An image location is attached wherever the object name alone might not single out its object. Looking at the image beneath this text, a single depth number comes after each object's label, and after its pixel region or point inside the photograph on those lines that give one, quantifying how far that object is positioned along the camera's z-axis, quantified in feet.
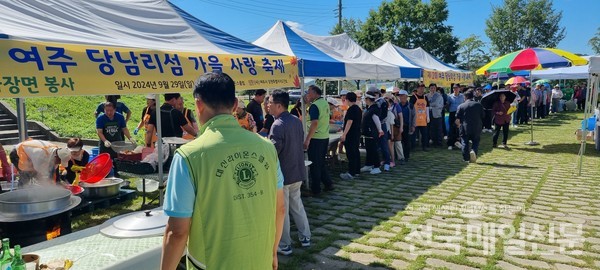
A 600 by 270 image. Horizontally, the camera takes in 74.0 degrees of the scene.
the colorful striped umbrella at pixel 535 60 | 31.94
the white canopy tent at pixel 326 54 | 21.98
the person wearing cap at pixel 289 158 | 13.73
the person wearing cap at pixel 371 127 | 25.61
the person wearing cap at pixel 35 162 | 11.62
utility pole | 129.35
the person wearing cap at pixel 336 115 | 32.68
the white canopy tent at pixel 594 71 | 23.69
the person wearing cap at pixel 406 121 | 30.96
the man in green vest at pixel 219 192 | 5.39
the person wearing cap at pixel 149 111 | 21.76
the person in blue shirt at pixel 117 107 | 25.71
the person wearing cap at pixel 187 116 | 21.09
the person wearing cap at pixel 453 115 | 36.99
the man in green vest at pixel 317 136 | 19.94
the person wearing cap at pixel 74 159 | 16.60
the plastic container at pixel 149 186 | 19.11
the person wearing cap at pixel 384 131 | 27.40
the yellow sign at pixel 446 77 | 39.34
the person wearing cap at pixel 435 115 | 36.19
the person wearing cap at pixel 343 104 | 32.73
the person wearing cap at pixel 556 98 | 77.46
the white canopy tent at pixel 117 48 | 9.64
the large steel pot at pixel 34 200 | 9.61
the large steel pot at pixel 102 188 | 16.47
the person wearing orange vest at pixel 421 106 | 33.45
